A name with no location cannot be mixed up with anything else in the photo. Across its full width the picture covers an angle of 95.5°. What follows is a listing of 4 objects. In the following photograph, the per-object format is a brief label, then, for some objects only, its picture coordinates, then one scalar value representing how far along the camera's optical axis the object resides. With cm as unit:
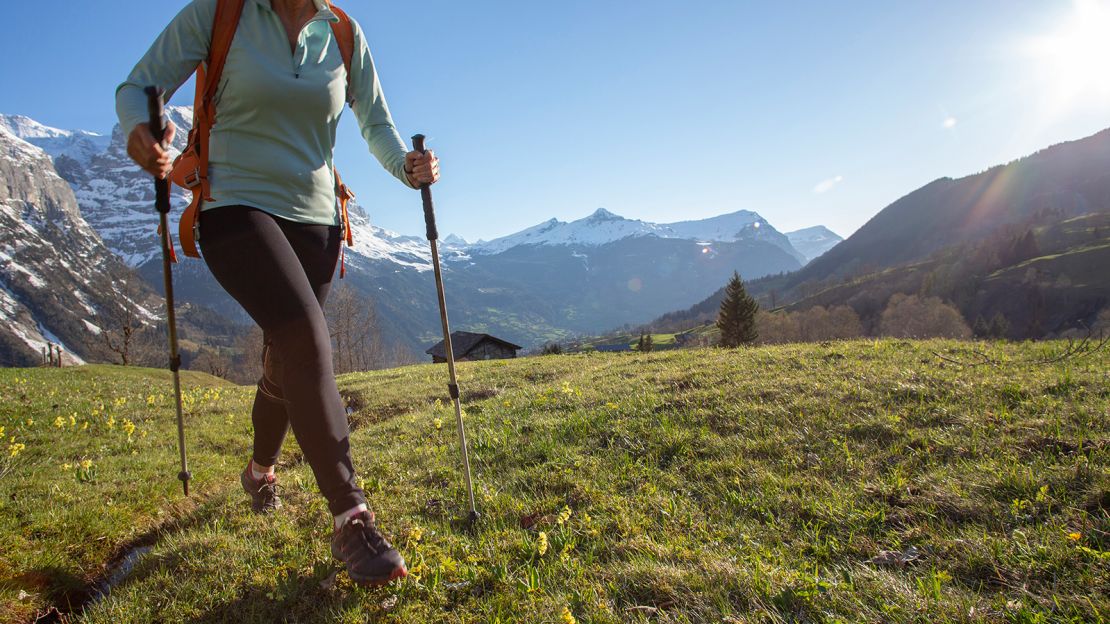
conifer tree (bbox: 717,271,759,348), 6919
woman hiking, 297
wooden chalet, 7344
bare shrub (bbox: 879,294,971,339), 9500
